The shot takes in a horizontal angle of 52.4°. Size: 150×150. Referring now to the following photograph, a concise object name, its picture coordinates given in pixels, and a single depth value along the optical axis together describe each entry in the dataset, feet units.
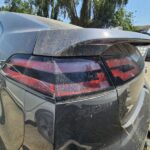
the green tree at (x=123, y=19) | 48.56
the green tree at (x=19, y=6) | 53.53
